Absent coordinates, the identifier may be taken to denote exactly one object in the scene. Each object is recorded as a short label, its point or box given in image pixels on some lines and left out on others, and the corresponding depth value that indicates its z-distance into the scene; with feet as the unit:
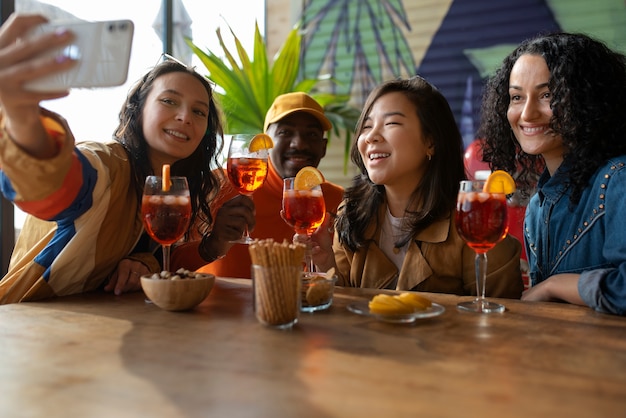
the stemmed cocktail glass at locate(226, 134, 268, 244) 6.97
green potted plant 13.82
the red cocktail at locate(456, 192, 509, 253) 4.67
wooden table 2.45
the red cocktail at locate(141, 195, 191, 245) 4.92
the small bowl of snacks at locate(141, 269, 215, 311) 4.36
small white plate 4.11
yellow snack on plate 4.08
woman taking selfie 3.93
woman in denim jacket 5.49
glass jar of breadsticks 3.87
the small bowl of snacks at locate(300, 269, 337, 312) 4.53
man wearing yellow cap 9.54
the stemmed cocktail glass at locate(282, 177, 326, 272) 5.67
